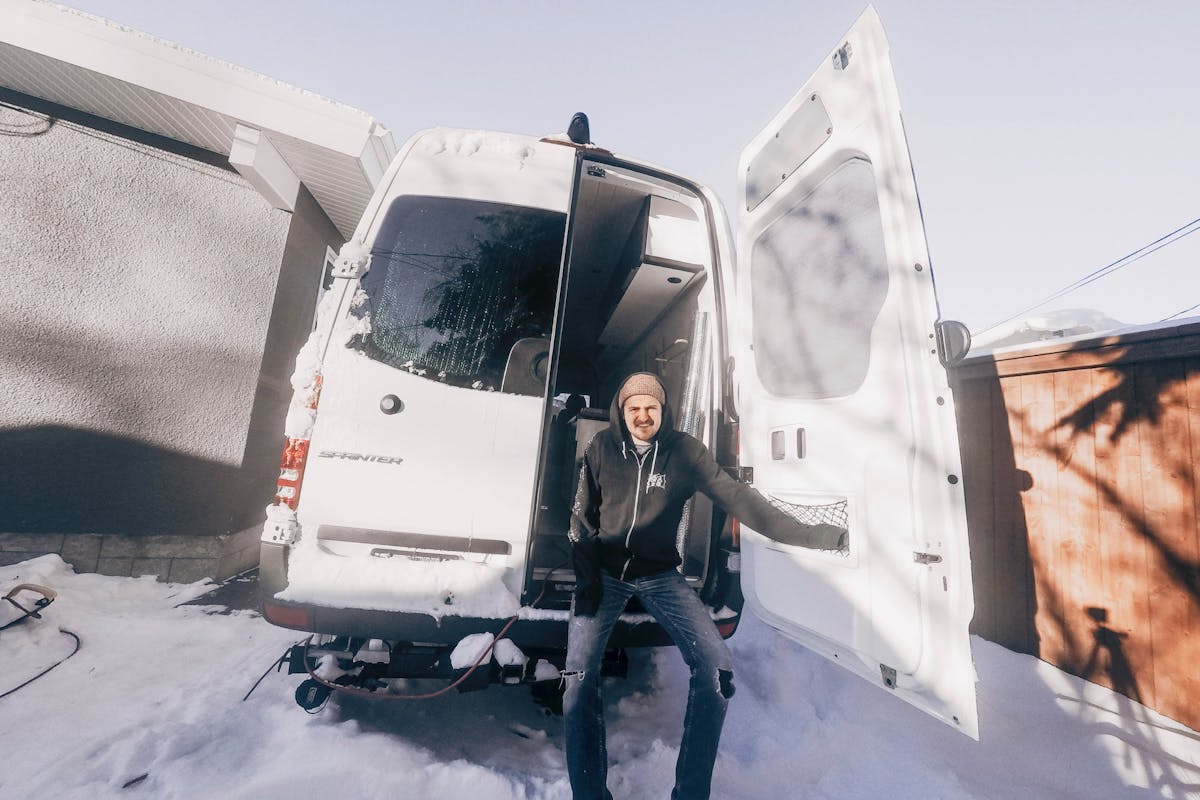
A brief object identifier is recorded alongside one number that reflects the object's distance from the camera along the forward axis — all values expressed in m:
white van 1.60
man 1.74
